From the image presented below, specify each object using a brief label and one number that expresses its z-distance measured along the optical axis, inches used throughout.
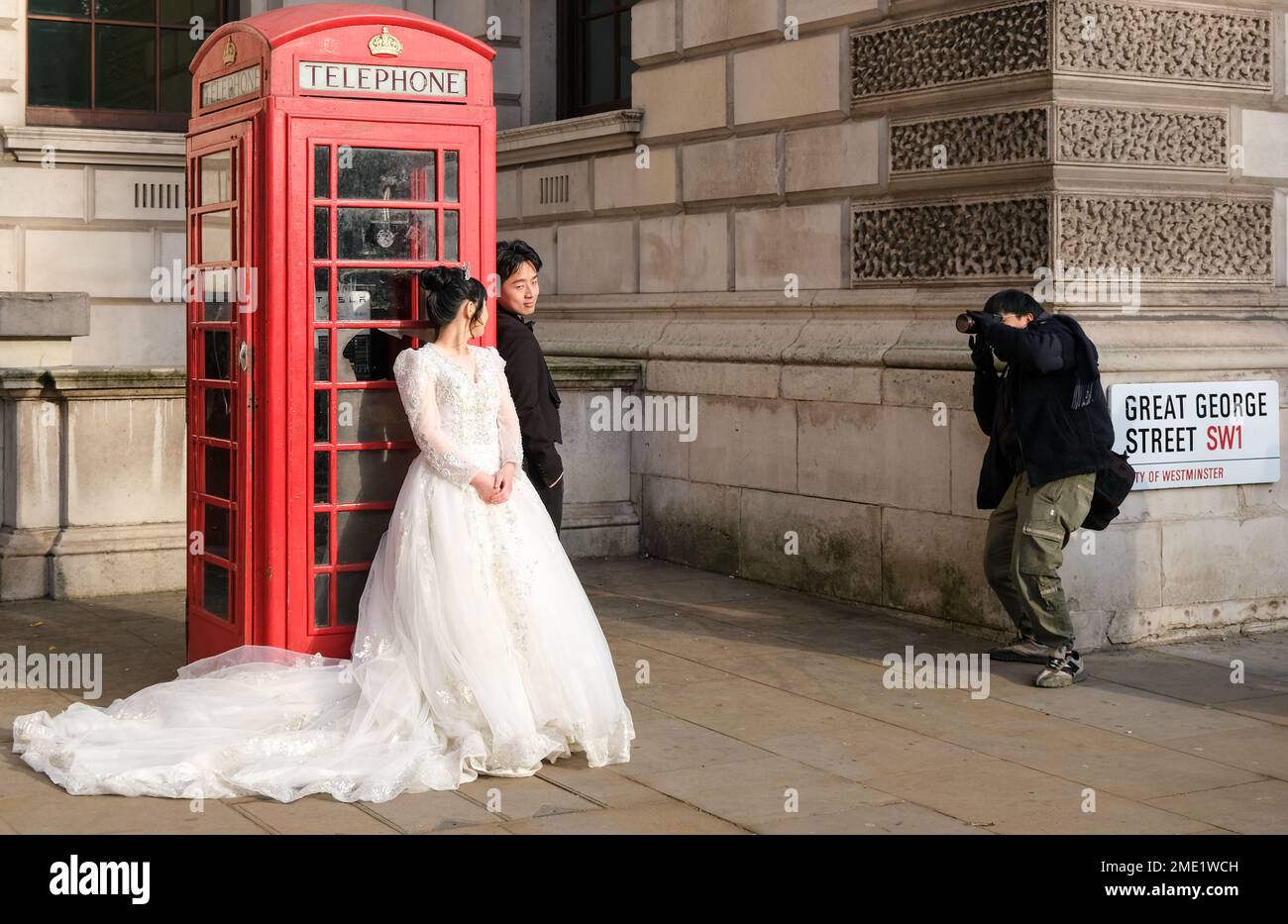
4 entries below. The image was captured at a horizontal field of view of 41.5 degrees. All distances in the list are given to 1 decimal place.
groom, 277.6
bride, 228.2
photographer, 290.5
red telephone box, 257.4
